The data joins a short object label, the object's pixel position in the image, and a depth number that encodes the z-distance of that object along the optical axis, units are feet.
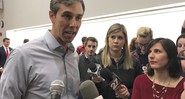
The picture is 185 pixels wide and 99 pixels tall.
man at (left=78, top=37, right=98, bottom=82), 8.49
